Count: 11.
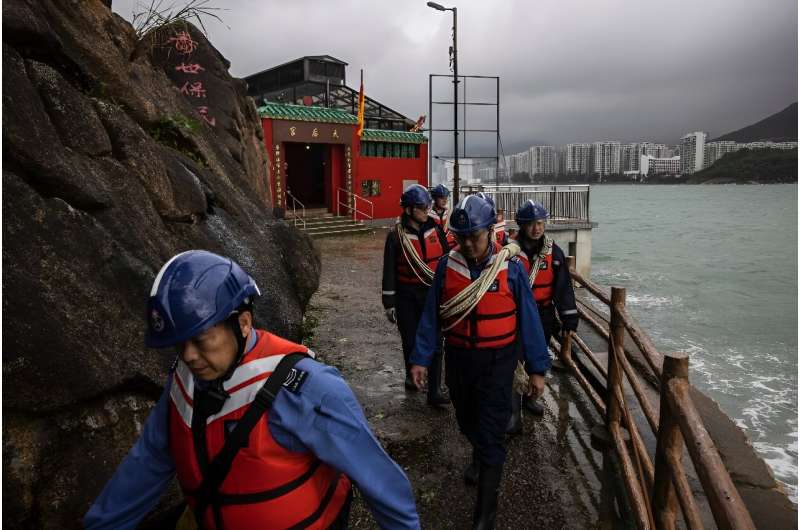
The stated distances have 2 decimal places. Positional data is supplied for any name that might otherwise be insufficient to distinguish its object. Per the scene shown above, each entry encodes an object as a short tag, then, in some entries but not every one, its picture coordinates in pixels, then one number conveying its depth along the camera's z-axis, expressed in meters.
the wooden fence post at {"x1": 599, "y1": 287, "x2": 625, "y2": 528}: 4.17
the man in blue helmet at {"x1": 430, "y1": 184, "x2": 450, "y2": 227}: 8.41
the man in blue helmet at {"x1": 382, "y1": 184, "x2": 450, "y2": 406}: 5.27
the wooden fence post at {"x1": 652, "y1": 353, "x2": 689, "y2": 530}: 2.98
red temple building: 21.42
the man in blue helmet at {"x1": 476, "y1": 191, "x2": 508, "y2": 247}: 7.09
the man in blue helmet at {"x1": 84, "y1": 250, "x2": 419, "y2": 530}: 1.58
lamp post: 18.42
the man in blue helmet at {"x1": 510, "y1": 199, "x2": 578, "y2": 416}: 5.14
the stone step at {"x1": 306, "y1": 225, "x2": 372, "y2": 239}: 20.08
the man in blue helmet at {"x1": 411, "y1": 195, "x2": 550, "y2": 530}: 3.48
